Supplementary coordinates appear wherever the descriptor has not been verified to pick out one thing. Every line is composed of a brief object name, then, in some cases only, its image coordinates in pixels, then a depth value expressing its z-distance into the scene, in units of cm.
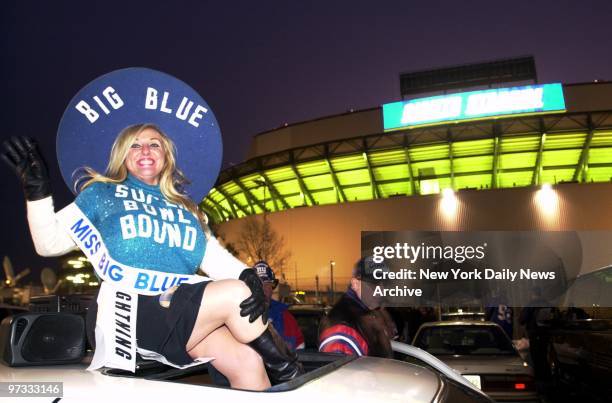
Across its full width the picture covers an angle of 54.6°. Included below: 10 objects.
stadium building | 3881
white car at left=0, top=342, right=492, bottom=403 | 166
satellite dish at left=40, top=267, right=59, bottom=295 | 2405
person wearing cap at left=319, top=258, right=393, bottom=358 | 406
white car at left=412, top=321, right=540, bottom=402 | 721
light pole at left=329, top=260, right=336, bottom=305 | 4305
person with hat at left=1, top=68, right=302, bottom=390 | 197
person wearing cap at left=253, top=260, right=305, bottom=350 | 703
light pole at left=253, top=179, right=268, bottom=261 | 4475
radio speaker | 192
